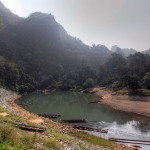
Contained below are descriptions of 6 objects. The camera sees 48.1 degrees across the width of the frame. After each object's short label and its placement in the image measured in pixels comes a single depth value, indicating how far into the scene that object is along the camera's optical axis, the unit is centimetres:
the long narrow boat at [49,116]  4169
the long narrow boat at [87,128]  3064
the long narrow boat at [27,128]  1919
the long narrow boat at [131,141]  2552
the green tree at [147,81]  7910
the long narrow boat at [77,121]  3708
